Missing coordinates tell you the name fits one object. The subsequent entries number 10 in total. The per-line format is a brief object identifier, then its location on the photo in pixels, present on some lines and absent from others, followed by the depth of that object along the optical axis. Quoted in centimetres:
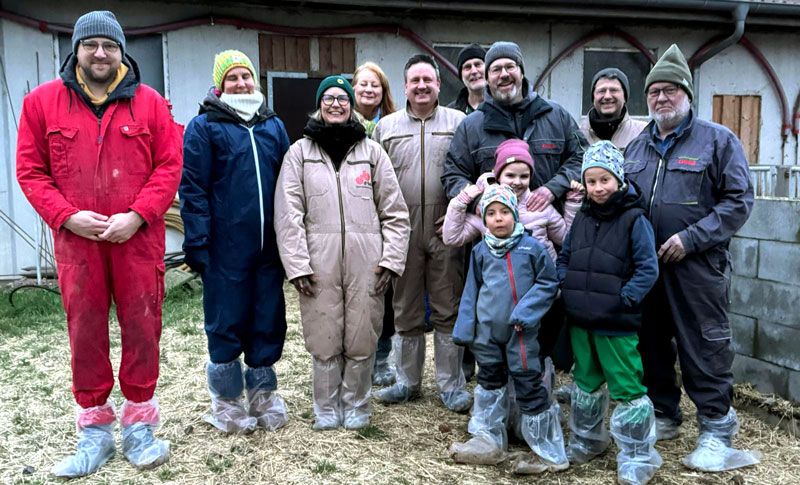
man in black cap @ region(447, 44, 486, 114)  498
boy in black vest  329
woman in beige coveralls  379
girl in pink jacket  365
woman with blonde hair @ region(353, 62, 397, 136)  477
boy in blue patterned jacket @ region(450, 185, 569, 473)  342
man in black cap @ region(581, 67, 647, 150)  451
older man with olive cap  348
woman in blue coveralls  371
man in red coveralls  334
